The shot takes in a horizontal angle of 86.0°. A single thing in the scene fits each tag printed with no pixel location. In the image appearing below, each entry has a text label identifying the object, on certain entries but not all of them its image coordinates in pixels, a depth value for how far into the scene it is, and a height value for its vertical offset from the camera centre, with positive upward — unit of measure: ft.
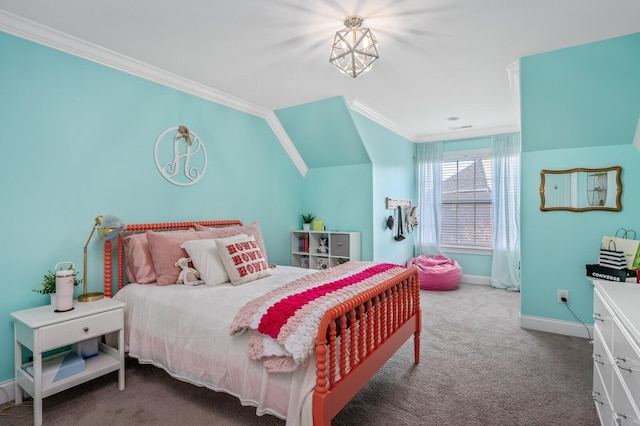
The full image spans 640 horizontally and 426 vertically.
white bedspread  5.38 -2.55
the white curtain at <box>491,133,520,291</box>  16.69 +0.06
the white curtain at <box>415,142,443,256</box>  18.88 +0.96
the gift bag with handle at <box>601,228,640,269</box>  9.11 -0.89
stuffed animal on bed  8.56 -1.55
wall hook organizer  16.39 -0.15
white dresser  4.23 -2.01
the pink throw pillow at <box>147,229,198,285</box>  8.57 -1.04
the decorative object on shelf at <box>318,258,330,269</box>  14.95 -2.20
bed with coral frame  5.07 -2.25
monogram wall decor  10.25 +1.79
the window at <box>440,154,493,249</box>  17.87 +0.54
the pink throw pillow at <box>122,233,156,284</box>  8.71 -1.21
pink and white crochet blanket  5.15 -1.72
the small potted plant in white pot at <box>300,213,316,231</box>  15.62 -0.32
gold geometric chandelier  7.27 +3.87
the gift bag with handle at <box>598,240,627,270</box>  9.20 -1.22
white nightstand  6.37 -2.43
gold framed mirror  10.22 +0.74
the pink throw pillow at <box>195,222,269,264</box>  9.86 -0.55
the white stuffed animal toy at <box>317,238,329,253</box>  15.20 -1.46
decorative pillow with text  8.61 -1.21
